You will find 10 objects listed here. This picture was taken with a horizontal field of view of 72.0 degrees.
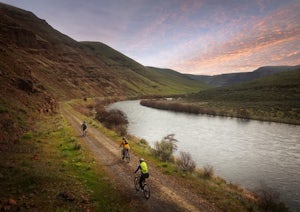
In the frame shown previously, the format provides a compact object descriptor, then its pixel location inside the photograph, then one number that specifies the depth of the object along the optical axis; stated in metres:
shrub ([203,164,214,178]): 20.98
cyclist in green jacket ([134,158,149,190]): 13.83
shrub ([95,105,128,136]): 45.47
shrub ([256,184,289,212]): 14.95
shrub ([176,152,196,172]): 21.79
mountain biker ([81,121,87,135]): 31.20
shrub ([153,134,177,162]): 25.00
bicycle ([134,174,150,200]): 13.95
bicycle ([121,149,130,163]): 21.23
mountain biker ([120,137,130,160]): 20.95
